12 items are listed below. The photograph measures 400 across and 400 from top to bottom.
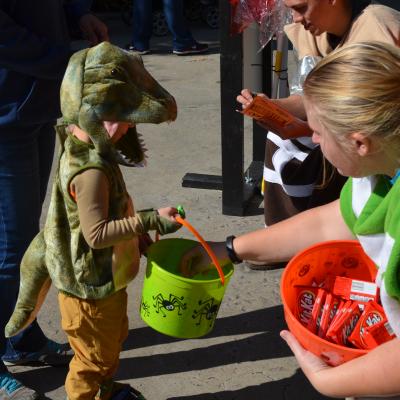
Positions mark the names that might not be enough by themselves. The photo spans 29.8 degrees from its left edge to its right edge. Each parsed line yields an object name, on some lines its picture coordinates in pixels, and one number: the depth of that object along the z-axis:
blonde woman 1.83
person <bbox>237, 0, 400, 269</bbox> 3.13
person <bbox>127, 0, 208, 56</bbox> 8.47
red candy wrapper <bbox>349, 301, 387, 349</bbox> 2.09
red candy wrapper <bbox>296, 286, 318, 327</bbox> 2.20
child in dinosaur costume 2.38
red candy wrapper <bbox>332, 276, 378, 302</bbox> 2.22
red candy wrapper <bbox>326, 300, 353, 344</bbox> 2.10
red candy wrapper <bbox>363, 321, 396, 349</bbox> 2.06
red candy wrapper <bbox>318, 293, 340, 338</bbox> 2.14
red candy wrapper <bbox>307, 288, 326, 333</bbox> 2.16
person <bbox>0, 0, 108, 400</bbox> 2.64
